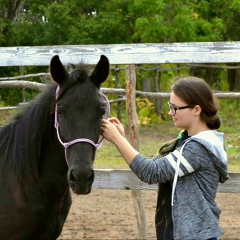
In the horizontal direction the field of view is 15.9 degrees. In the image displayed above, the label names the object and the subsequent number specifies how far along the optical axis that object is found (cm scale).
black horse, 463
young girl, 392
